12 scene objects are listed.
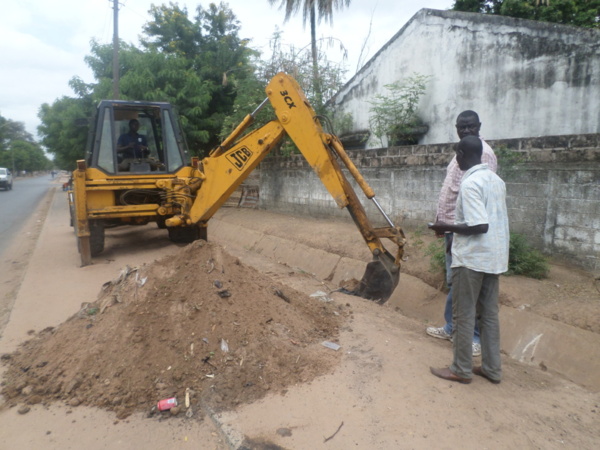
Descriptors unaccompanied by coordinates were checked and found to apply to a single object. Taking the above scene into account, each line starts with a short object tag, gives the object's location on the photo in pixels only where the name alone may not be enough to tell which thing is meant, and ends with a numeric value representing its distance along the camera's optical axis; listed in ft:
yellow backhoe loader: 15.17
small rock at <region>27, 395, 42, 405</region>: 9.67
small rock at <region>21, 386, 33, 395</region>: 9.94
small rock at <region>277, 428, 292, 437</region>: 8.21
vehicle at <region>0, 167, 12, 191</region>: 97.62
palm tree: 50.06
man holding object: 9.41
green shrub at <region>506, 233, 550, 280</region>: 15.65
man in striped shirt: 11.09
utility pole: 42.29
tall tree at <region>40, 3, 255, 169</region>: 42.93
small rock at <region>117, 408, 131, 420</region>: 9.00
